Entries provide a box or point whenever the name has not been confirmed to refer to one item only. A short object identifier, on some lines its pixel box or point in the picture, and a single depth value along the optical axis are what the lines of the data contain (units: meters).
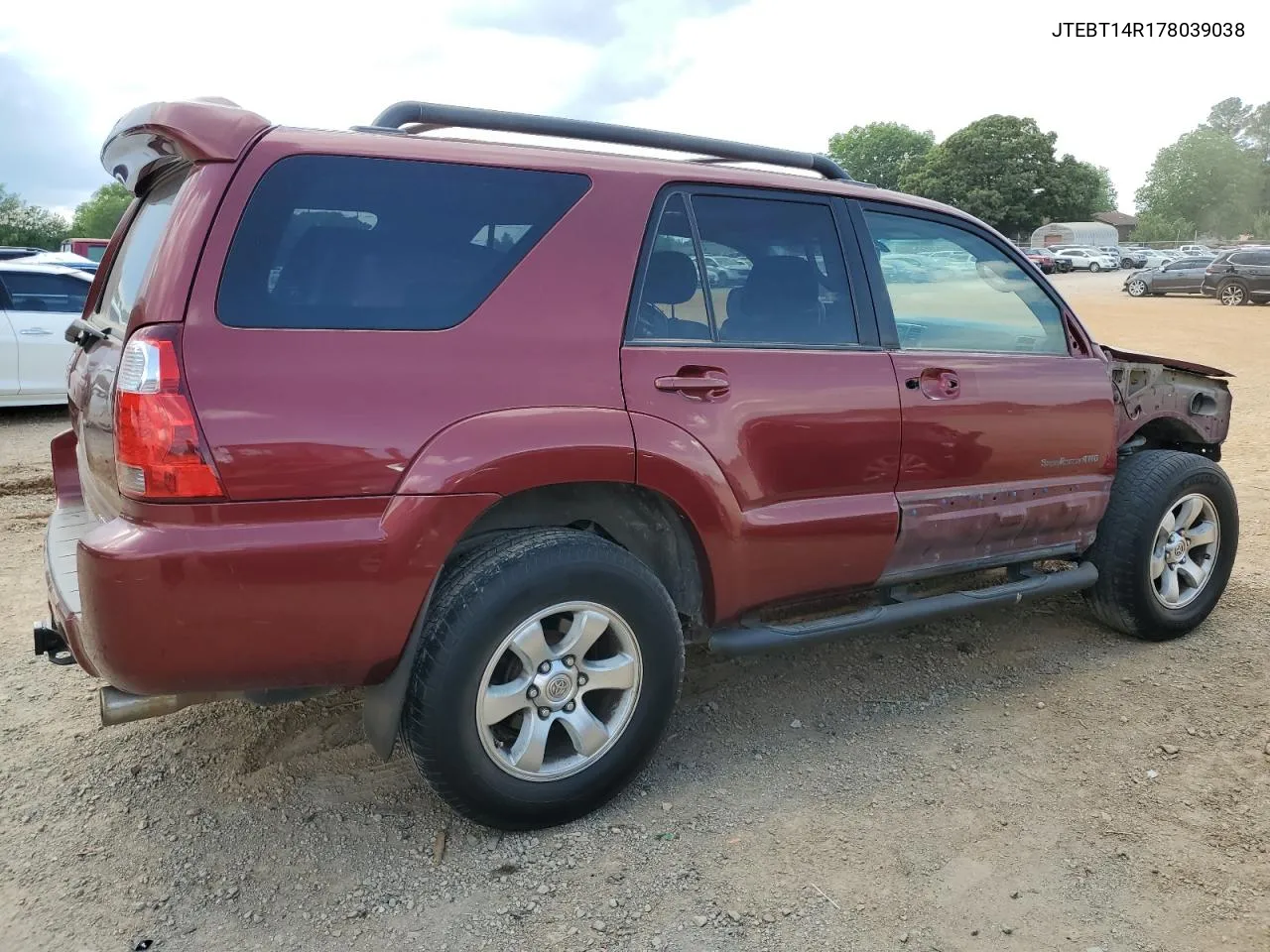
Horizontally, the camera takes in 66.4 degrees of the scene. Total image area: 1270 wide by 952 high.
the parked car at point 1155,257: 51.09
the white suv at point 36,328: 8.65
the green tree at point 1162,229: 79.94
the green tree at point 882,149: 90.44
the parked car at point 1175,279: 29.13
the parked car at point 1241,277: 25.00
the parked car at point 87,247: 20.86
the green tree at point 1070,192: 71.44
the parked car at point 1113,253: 51.78
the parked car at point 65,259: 12.92
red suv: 2.24
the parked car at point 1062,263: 48.67
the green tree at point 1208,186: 86.38
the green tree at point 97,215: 73.00
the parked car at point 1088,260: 50.97
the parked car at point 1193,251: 49.37
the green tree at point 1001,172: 70.56
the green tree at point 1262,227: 78.00
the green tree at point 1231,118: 101.94
